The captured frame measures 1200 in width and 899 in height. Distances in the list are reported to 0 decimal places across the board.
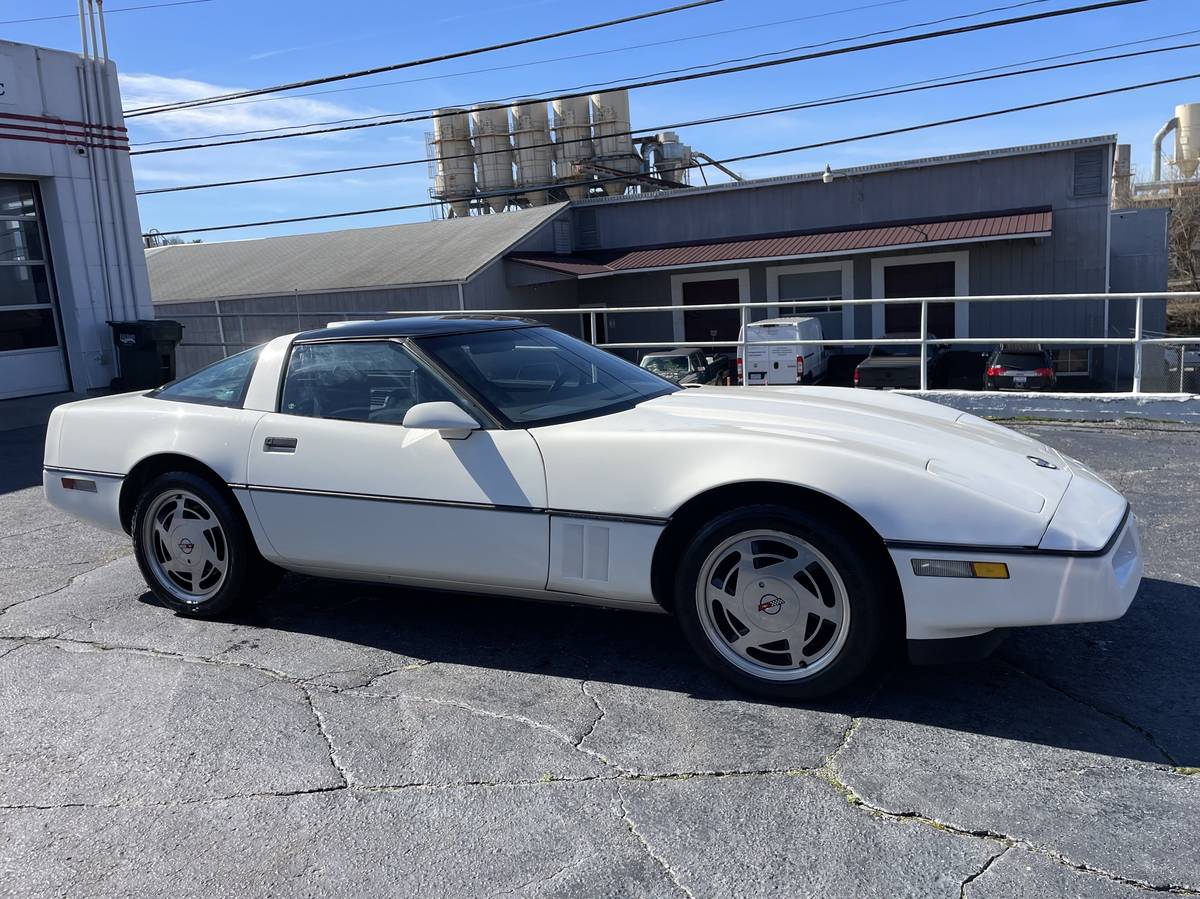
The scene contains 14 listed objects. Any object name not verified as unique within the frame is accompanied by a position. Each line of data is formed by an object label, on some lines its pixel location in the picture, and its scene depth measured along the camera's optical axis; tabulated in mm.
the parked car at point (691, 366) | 14781
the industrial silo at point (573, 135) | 37469
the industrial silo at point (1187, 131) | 61516
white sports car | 3180
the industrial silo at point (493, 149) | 39156
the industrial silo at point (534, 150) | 38250
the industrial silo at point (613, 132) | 36844
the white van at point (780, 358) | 16344
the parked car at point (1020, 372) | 17625
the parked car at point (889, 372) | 17141
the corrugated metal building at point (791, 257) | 22516
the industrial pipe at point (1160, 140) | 61038
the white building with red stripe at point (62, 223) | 12516
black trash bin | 13359
